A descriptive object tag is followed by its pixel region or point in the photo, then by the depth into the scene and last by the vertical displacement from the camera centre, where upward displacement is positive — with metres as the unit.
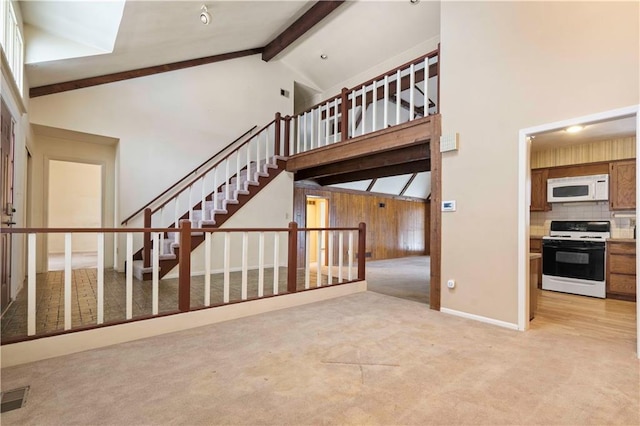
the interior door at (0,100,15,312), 3.17 +0.19
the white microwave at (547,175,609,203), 4.85 +0.46
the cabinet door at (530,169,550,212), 5.53 +0.47
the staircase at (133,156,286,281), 5.07 +0.14
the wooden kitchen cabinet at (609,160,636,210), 4.63 +0.49
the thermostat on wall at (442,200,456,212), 3.67 +0.11
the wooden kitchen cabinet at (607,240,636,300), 4.41 -0.77
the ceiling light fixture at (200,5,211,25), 4.41 +2.86
